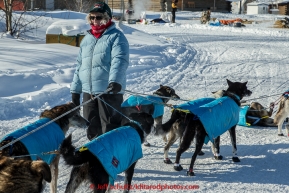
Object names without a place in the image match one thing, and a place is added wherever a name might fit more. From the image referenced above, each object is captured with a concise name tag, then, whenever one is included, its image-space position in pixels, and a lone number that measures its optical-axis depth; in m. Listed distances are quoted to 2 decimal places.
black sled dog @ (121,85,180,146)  5.85
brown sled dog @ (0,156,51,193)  3.01
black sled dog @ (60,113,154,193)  3.62
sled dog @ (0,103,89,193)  3.66
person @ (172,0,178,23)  32.97
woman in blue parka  4.39
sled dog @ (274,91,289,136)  6.65
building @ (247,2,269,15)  55.75
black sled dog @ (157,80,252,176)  5.00
